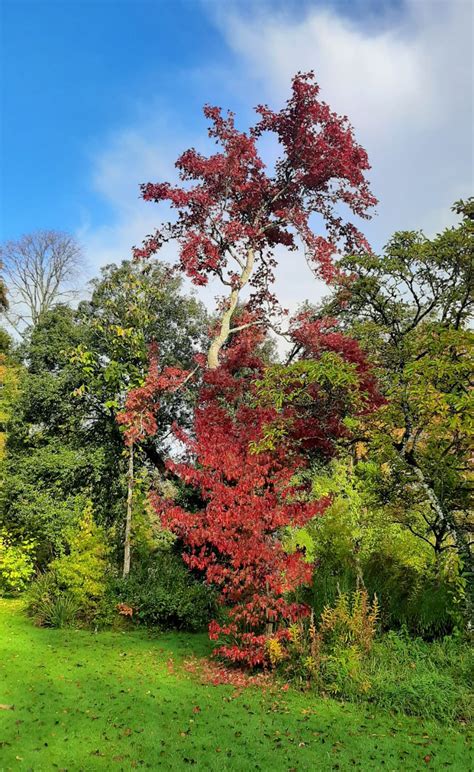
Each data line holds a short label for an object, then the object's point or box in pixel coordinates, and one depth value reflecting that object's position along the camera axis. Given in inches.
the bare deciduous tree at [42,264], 810.8
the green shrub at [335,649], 189.8
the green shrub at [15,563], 372.2
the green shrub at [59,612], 289.3
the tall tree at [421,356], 218.1
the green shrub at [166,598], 291.3
